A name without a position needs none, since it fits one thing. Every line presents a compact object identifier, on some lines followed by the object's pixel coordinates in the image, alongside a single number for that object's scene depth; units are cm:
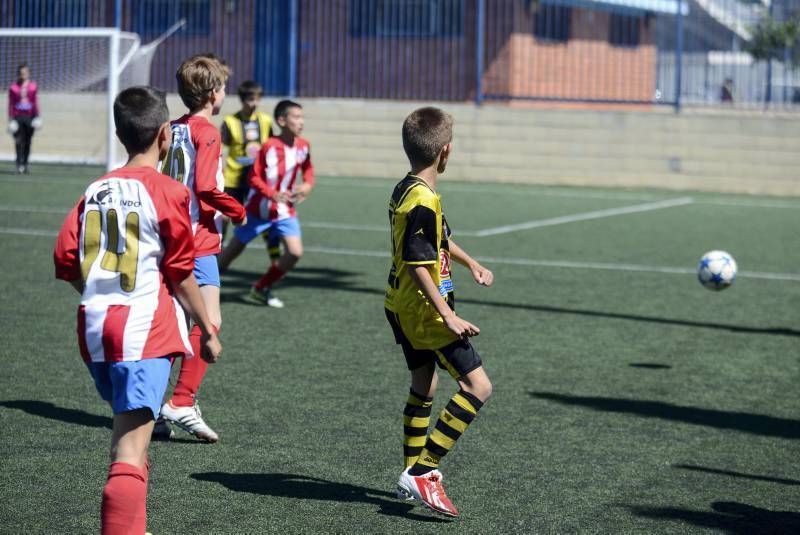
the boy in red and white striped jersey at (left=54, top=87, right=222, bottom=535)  639
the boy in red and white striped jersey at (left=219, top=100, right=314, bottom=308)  1672
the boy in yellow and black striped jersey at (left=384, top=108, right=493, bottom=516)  802
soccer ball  1656
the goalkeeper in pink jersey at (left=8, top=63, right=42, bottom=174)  3720
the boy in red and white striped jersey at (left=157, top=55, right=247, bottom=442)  975
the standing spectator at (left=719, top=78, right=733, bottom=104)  3734
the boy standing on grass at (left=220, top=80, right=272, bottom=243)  1798
